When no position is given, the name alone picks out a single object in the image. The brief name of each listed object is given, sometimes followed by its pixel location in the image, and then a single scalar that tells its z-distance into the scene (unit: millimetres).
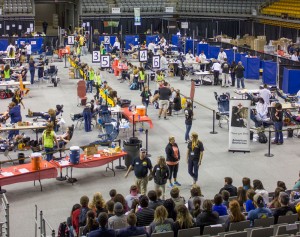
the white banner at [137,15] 45406
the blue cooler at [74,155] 16688
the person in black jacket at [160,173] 15039
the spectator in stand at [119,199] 11906
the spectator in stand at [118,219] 10977
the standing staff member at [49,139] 17859
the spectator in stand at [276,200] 12116
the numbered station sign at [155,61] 32463
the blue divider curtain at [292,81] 29719
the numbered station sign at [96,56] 31953
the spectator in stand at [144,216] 11453
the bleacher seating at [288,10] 45941
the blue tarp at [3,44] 42719
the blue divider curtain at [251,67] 34219
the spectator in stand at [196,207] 11641
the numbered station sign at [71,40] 40344
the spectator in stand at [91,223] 10703
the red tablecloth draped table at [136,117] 21844
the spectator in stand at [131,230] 10234
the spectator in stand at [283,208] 11555
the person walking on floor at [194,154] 16281
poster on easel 19594
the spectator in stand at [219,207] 11711
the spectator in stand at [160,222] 10617
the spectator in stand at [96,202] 11703
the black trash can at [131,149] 18141
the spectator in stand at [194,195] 12248
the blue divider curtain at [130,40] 45478
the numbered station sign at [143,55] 33688
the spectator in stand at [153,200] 11953
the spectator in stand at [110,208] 11516
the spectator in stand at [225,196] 12336
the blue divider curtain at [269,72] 31984
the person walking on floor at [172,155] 16062
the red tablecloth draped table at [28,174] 15742
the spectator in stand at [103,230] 10000
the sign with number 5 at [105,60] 30859
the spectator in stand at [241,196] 12491
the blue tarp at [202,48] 40344
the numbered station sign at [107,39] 44688
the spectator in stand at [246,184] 13078
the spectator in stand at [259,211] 11383
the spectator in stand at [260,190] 12351
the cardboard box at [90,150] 17488
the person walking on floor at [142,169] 15188
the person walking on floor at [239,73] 30719
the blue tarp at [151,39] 45688
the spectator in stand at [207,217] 11063
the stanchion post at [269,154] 19769
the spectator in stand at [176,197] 12180
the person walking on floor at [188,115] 20016
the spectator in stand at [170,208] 11734
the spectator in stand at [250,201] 11998
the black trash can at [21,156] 18817
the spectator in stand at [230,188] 13335
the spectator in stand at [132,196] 12875
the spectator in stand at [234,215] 11023
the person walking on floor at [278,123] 20562
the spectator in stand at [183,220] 10844
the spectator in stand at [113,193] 12429
